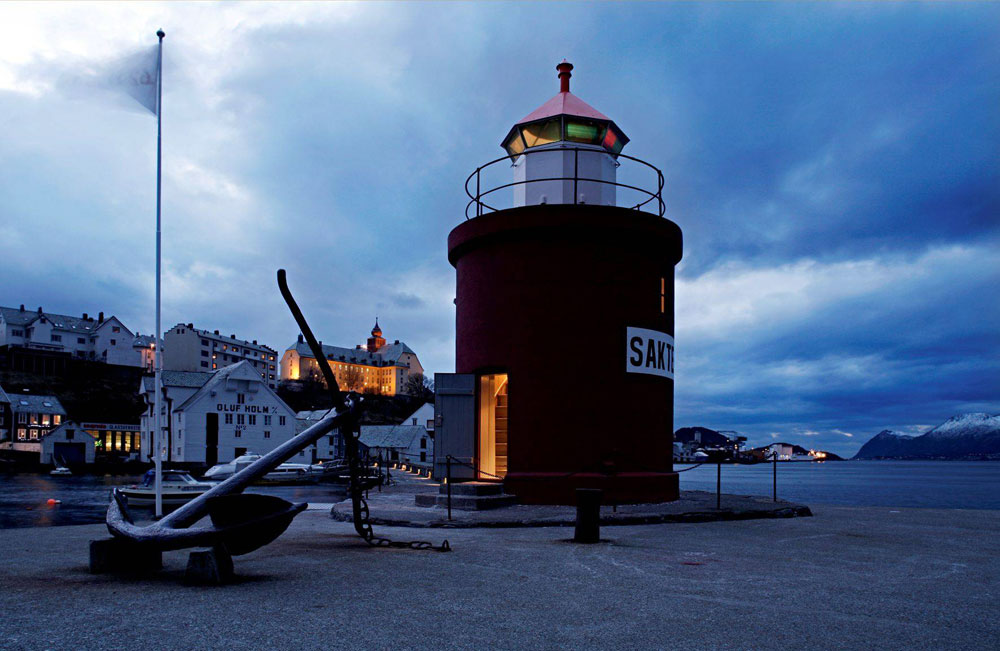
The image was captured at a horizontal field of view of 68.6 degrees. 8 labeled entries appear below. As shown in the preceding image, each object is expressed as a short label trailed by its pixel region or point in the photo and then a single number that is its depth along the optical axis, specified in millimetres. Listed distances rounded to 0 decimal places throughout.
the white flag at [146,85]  9727
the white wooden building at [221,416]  56938
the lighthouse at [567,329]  14875
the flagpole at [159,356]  8117
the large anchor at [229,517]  6996
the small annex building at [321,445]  73875
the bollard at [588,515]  9930
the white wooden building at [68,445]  61969
